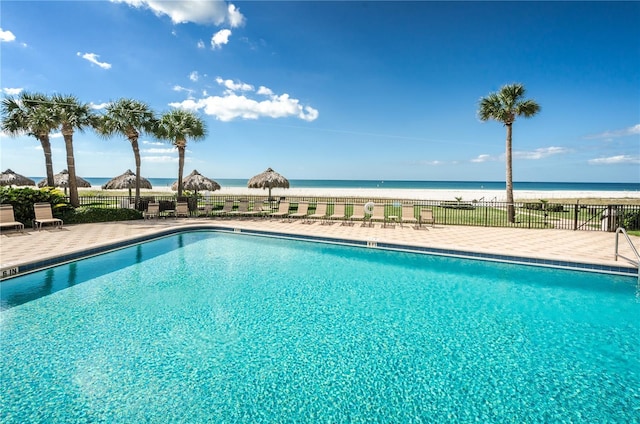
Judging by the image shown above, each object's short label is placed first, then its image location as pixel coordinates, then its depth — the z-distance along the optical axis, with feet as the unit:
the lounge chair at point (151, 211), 46.50
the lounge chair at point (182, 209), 49.02
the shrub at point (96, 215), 40.11
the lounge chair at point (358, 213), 42.37
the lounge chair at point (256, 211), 48.32
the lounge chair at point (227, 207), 49.96
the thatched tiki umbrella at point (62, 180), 71.97
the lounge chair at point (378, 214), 41.11
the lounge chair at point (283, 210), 45.65
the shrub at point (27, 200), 35.54
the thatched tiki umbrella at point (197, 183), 60.86
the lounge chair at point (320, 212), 44.29
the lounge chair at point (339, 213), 44.45
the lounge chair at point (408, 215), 39.55
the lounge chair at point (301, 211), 45.27
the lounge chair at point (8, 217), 32.07
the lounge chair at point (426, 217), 38.47
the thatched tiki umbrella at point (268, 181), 64.59
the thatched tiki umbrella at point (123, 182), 65.00
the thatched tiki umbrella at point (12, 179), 61.93
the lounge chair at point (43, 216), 34.89
